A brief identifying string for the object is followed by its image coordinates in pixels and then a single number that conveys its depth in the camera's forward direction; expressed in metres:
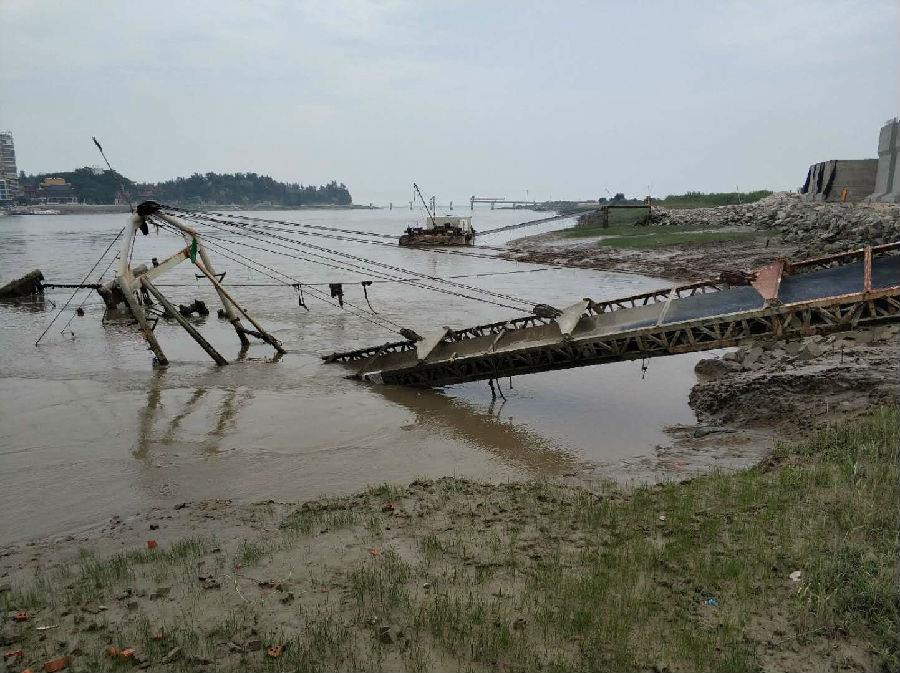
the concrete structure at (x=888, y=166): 32.94
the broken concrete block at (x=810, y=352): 14.11
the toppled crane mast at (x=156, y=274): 16.61
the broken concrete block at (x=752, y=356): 15.20
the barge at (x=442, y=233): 66.06
